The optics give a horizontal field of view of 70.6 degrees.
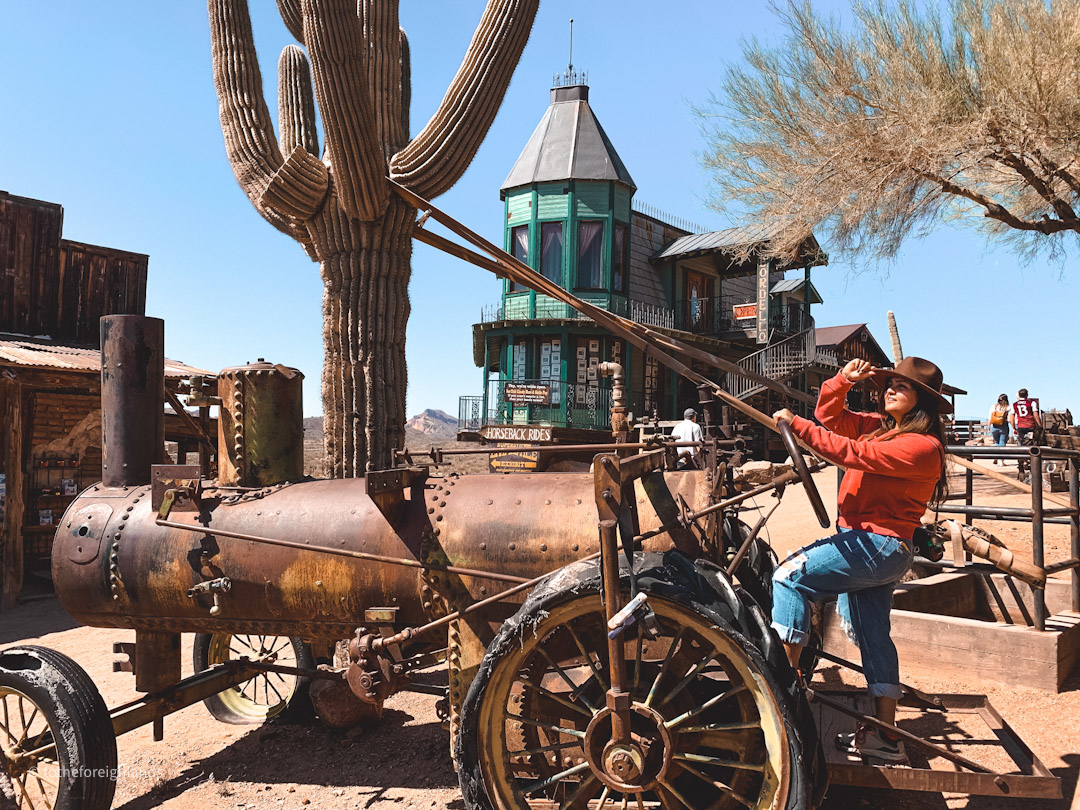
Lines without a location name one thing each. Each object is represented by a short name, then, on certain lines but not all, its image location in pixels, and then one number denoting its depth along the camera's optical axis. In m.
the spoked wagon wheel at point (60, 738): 3.78
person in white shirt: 11.00
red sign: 25.83
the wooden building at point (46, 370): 10.26
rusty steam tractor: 2.90
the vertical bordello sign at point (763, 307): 24.12
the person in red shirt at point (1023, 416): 13.91
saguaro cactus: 6.64
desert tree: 10.84
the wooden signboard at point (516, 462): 16.27
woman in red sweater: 3.17
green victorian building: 22.50
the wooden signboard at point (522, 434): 20.33
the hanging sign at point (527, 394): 21.98
